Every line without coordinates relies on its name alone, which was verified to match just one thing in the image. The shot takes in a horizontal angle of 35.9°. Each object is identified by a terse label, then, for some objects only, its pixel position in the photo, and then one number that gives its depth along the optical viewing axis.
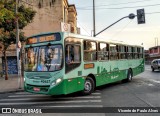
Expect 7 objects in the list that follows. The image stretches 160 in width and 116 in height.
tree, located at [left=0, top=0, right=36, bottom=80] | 20.47
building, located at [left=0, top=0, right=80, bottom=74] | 34.22
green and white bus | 10.15
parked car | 32.66
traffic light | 22.61
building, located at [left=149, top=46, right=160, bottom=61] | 88.62
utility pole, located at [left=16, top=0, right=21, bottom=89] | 16.15
